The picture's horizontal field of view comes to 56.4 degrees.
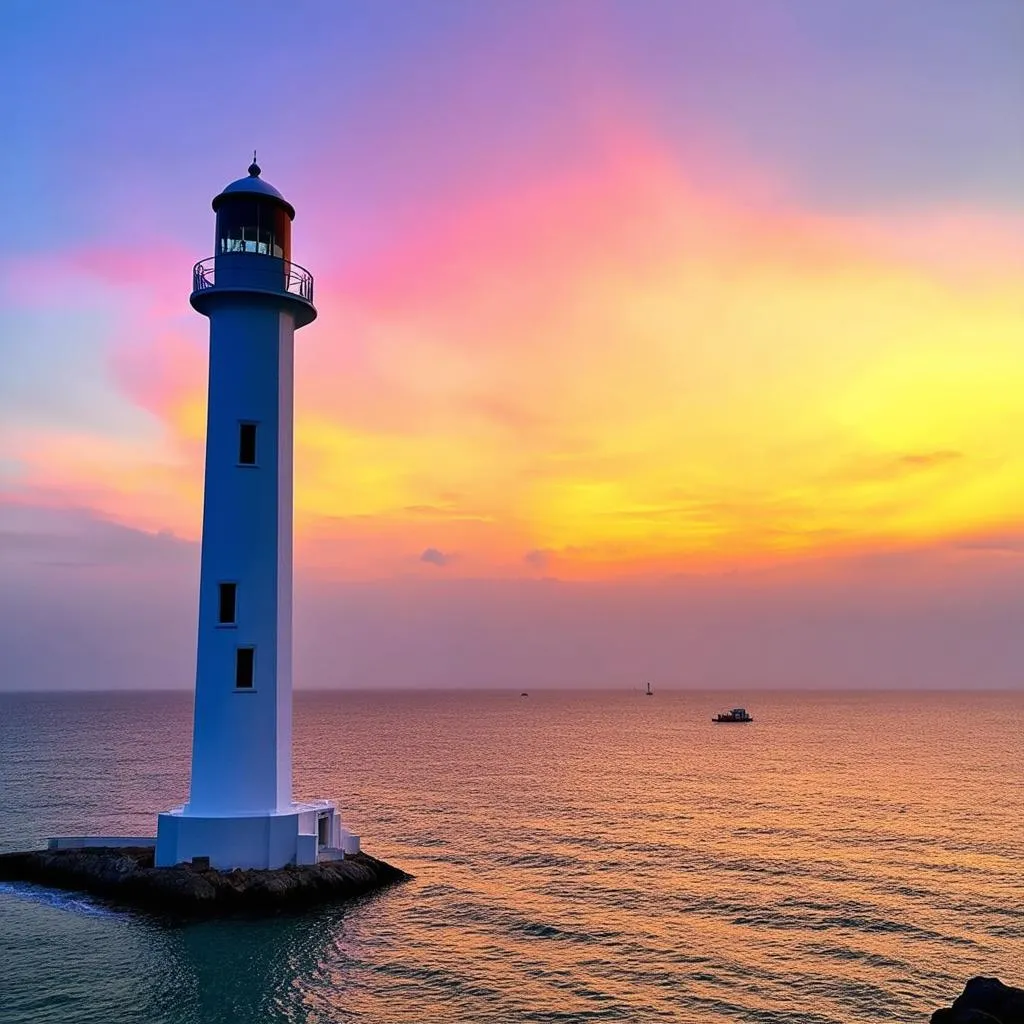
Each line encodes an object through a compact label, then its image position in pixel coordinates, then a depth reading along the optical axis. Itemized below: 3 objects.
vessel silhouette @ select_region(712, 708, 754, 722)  161.00
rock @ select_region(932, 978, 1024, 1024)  18.48
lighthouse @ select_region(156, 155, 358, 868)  28.28
